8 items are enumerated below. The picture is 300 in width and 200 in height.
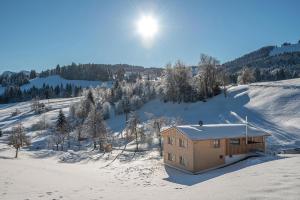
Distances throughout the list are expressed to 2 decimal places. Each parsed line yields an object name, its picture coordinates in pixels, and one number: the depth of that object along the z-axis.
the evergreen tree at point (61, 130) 54.25
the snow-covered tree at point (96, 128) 49.96
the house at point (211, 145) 27.47
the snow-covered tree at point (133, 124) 49.70
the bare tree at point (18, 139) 43.55
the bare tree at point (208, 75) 66.86
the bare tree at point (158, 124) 46.20
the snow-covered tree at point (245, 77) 81.57
